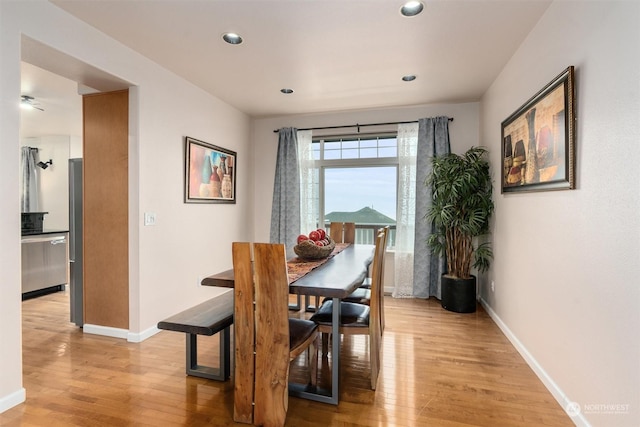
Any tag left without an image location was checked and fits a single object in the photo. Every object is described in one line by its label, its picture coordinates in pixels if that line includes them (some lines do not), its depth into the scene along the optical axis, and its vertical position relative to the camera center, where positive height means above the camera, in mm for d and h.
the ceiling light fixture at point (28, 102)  4035 +1360
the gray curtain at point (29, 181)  6016 +518
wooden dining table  1811 -427
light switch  3062 -83
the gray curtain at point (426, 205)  4301 +63
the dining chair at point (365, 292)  2377 -746
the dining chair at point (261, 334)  1752 -692
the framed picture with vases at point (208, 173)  3652 +445
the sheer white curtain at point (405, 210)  4445 -4
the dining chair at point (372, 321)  2146 -757
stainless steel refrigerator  3287 -315
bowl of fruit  2523 -304
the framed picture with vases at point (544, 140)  1924 +486
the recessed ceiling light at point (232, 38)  2604 +1378
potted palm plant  3637 -78
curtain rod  4445 +1192
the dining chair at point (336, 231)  3906 -256
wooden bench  2090 -753
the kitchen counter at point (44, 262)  4301 -720
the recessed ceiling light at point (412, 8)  2180 +1368
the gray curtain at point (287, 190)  4844 +289
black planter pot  3740 -969
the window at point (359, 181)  4703 +424
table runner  2074 -406
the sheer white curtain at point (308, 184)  4836 +377
